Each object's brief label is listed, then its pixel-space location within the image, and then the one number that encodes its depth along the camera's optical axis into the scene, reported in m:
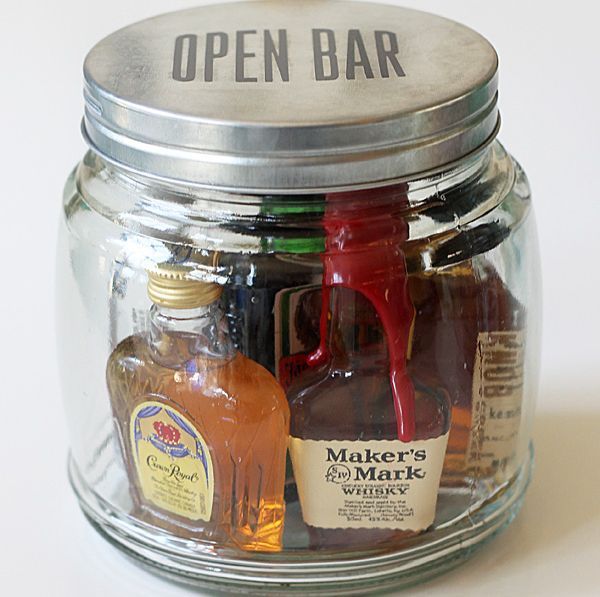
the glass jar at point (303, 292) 0.68
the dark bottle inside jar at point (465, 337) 0.72
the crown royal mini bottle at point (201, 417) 0.71
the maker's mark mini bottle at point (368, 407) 0.70
